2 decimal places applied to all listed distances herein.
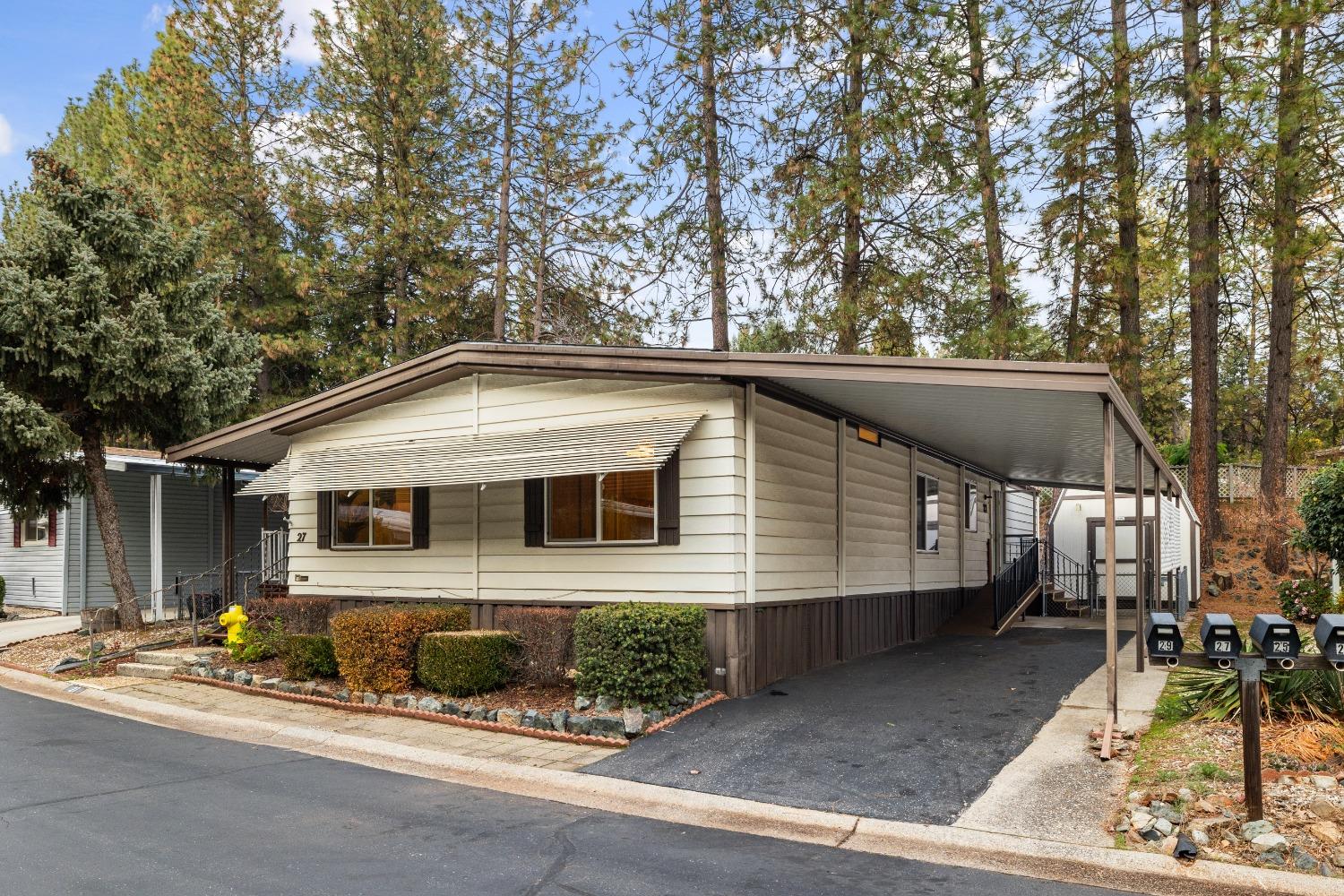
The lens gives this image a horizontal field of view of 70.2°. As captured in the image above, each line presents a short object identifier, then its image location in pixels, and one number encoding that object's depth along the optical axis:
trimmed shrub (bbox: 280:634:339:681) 10.66
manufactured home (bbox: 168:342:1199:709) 9.09
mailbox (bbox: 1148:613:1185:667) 5.57
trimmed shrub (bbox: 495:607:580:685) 9.27
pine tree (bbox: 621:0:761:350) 18.89
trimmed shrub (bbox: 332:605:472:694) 9.73
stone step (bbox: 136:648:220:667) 12.21
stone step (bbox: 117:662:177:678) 11.95
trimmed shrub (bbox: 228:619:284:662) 11.93
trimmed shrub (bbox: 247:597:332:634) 11.71
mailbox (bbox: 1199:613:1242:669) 5.43
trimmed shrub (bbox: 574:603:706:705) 8.31
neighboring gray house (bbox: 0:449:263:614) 18.45
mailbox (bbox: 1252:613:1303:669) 5.30
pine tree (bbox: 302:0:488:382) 21.08
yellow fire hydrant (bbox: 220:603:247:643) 12.05
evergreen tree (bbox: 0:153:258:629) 13.14
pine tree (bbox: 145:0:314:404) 20.80
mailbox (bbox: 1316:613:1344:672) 5.09
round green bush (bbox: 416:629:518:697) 9.30
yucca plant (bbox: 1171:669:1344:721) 6.88
